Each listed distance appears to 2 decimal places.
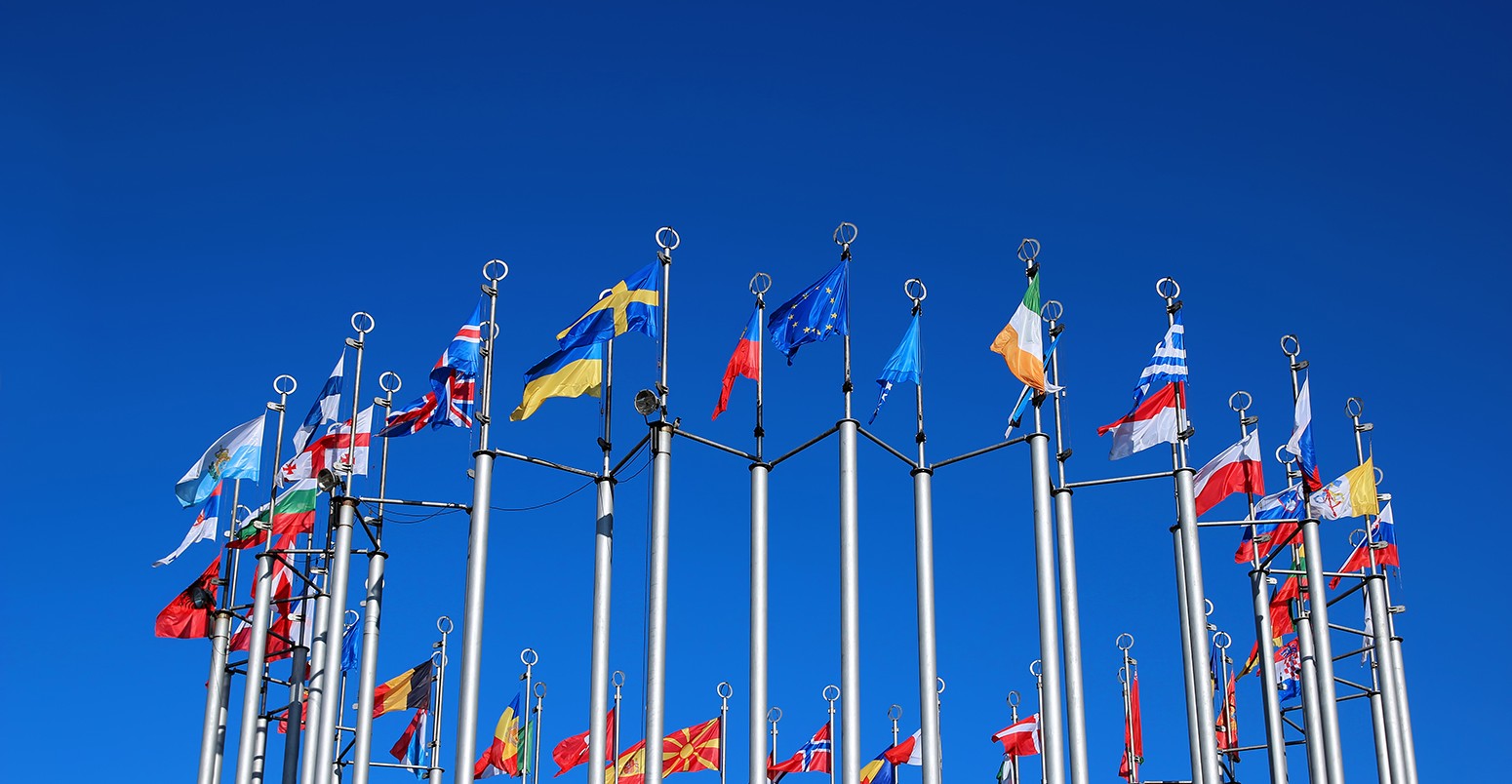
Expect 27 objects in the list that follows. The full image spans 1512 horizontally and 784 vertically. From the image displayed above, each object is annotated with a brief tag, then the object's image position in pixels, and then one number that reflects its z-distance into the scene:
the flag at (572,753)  40.38
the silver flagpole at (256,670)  28.52
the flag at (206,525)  32.62
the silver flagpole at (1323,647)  28.42
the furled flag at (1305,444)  30.36
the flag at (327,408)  31.70
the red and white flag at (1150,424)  27.62
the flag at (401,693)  33.38
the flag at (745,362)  25.98
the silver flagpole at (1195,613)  24.03
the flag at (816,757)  38.38
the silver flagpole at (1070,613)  23.45
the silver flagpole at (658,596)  21.69
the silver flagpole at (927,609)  22.75
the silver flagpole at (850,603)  22.39
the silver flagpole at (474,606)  21.50
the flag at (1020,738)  36.94
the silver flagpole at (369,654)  25.62
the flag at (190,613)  32.81
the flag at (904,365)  26.73
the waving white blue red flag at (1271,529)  32.19
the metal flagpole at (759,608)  22.22
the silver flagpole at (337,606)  26.70
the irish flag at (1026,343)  26.70
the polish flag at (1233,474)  30.02
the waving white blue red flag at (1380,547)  34.03
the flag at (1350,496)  31.64
